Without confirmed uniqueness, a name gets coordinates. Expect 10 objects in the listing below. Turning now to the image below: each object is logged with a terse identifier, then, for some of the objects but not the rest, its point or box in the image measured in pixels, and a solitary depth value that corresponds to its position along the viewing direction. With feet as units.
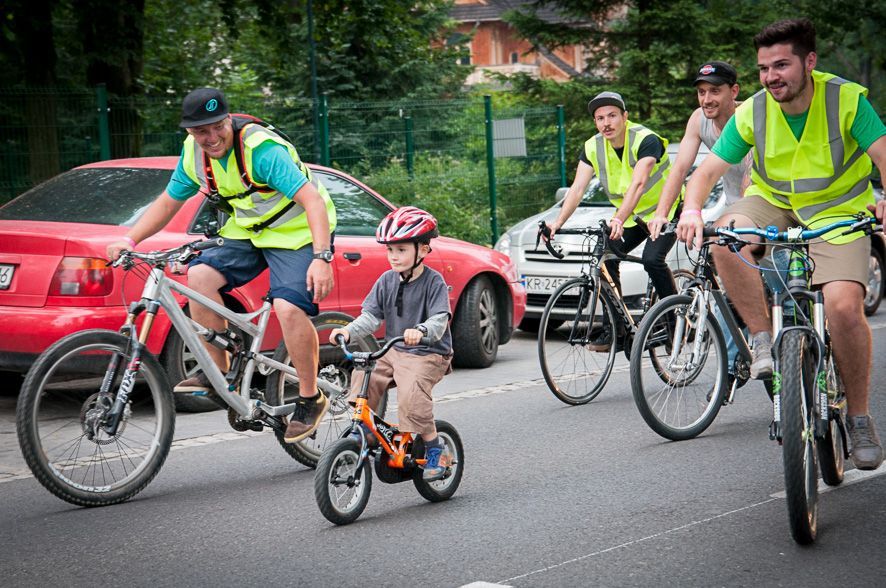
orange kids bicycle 17.01
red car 24.54
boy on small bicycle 17.95
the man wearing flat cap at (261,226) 19.26
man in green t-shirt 17.26
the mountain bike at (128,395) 17.98
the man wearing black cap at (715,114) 25.45
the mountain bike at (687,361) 22.71
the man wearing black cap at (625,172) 27.55
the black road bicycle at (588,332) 27.09
